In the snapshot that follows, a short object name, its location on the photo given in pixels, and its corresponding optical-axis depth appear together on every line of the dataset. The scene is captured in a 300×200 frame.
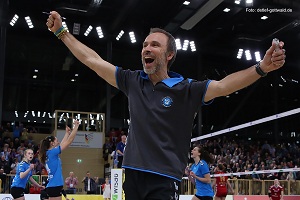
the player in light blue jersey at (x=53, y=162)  7.60
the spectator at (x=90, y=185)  17.64
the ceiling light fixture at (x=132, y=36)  24.86
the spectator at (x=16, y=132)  22.20
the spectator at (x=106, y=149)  23.09
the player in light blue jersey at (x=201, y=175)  7.93
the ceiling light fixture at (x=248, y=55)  24.81
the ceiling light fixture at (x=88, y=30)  24.50
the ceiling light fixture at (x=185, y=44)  25.20
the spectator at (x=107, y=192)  11.75
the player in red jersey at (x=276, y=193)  13.47
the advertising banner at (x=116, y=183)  9.41
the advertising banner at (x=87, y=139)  23.69
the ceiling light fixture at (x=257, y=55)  24.77
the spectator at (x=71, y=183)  17.25
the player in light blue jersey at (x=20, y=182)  8.40
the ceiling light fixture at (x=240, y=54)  25.30
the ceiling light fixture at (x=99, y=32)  24.58
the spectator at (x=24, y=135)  22.34
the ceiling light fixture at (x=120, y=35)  25.24
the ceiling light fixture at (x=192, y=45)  25.53
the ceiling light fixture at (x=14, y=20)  23.12
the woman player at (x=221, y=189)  10.90
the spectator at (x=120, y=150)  11.81
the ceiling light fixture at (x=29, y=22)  23.47
